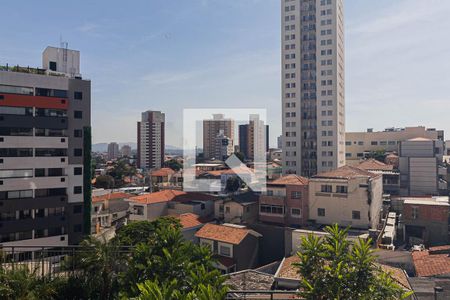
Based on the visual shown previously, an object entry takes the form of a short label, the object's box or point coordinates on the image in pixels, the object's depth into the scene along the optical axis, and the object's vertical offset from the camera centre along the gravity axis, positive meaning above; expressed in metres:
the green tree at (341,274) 6.97 -2.97
